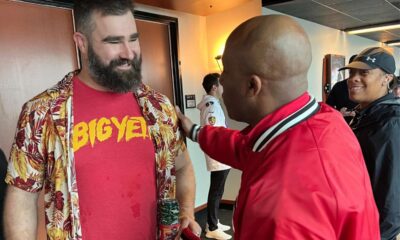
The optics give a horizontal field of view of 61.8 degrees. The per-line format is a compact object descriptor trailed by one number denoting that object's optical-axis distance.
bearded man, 1.09
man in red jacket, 0.66
